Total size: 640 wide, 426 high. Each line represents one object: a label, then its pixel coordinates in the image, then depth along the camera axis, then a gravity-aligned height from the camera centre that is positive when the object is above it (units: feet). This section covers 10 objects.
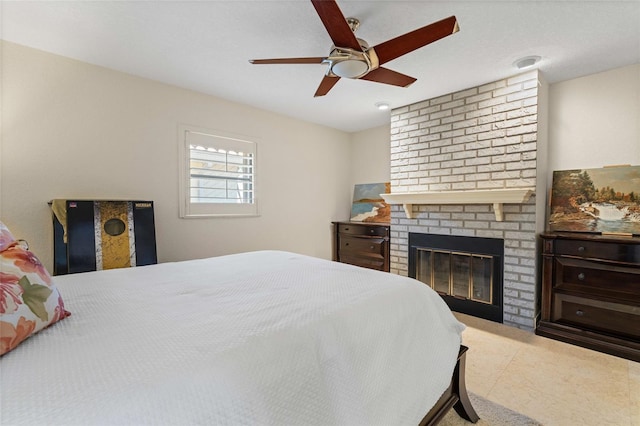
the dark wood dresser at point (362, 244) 12.51 -1.88
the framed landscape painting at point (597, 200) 8.04 +0.10
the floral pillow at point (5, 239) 2.97 -0.37
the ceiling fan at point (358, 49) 4.71 +3.05
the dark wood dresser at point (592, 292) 7.19 -2.41
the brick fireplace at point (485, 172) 8.64 +1.11
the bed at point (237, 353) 2.01 -1.33
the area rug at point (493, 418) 5.02 -3.88
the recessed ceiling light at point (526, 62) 7.77 +3.98
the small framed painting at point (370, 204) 14.06 +0.01
